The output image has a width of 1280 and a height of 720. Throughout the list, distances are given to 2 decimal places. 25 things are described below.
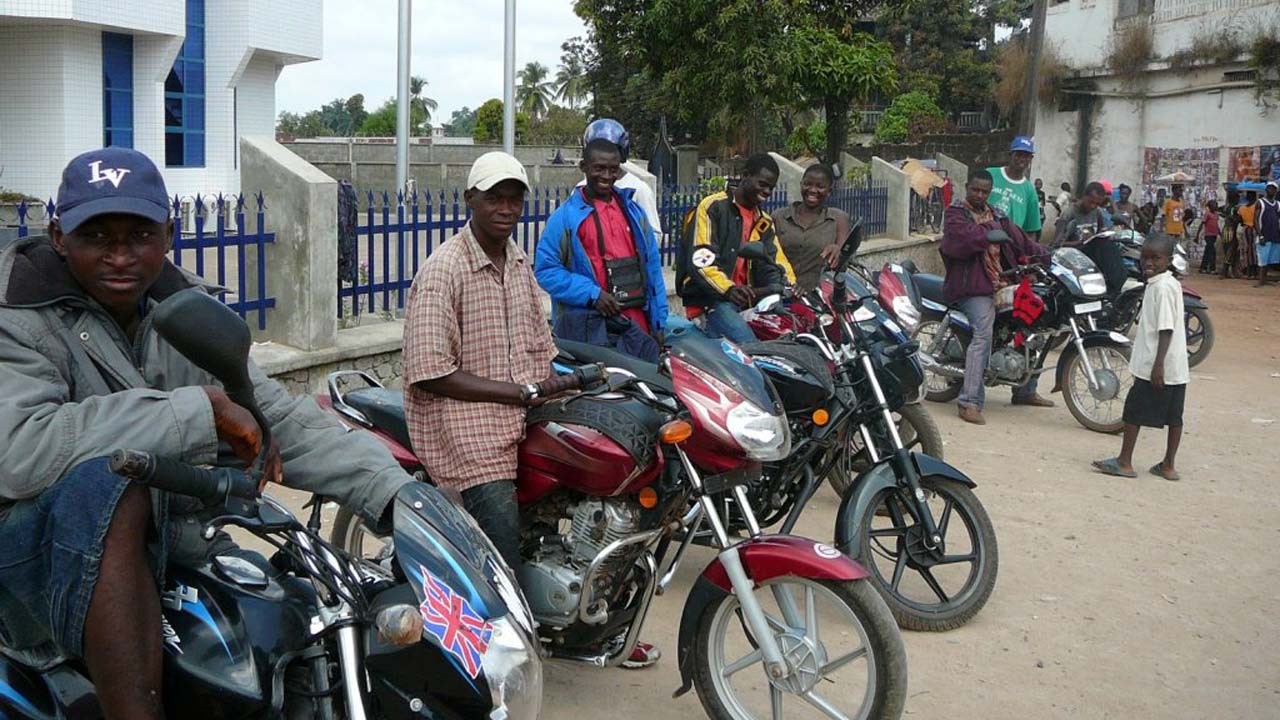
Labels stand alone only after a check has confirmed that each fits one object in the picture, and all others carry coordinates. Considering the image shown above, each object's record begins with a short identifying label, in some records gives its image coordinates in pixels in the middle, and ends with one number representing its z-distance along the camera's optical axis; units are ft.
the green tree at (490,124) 161.07
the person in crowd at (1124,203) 51.29
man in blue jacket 16.19
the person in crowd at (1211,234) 64.13
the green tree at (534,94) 240.32
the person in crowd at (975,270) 25.99
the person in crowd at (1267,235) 59.43
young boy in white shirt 21.63
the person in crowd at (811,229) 22.75
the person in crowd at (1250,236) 61.00
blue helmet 16.66
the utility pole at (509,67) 47.59
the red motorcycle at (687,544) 10.48
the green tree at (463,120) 344.08
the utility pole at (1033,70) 63.36
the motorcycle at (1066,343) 26.14
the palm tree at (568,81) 192.54
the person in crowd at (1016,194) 31.22
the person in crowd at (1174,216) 61.11
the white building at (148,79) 56.85
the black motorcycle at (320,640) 6.01
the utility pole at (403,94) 41.81
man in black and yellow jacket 19.72
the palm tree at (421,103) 250.98
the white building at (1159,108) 67.56
